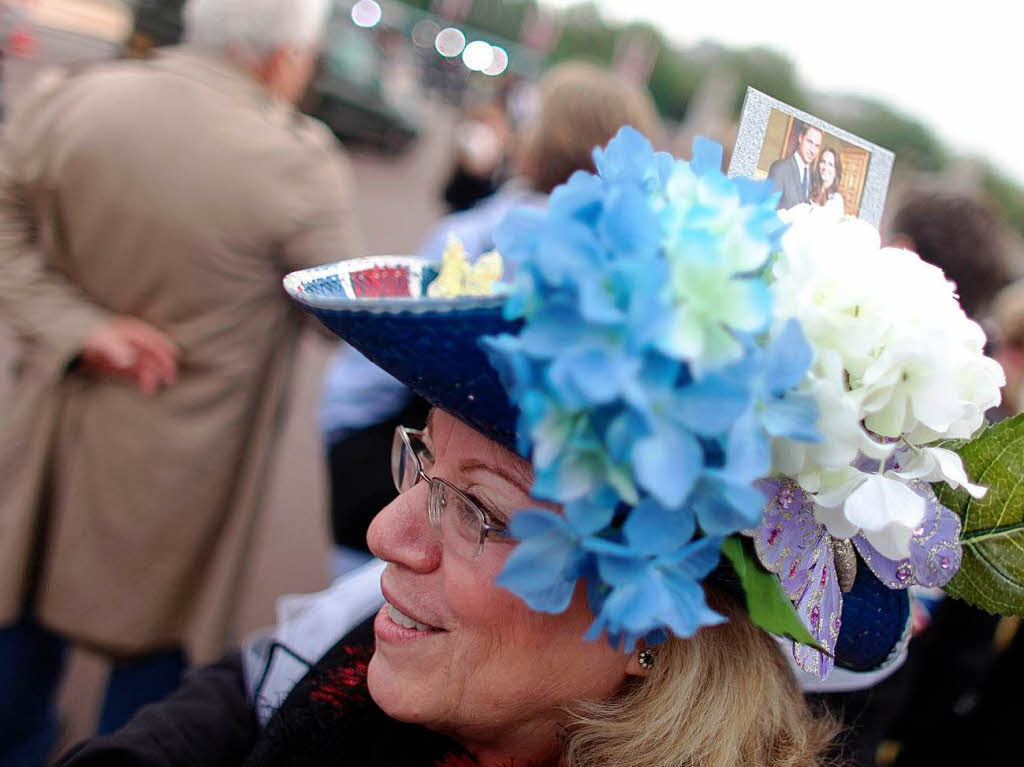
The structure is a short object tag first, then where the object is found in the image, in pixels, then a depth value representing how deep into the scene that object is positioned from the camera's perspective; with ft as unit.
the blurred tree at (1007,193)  111.38
